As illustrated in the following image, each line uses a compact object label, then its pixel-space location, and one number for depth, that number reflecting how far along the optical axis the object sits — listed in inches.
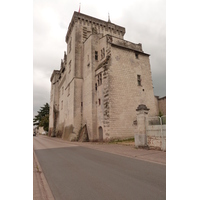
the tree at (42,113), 2524.1
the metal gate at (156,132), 364.7
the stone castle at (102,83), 662.7
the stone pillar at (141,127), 413.9
